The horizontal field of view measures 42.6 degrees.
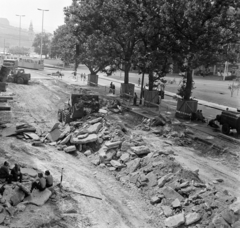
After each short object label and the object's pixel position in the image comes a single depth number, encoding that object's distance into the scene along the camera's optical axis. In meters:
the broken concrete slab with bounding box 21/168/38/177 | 14.80
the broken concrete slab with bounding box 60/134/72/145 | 20.42
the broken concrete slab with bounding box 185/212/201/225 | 11.42
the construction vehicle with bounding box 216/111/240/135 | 21.03
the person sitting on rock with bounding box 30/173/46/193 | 12.96
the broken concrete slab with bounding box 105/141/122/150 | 18.68
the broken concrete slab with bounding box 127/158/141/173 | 16.28
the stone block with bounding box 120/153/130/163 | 17.40
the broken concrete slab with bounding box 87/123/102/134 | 21.05
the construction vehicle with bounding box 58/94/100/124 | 24.62
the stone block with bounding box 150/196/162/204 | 13.33
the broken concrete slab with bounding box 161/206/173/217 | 12.34
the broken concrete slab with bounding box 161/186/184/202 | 13.02
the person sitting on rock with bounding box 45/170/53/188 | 13.46
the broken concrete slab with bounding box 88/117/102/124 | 22.70
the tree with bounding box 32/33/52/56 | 121.80
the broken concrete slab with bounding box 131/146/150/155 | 17.53
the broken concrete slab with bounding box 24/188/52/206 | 12.31
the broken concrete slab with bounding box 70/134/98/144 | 19.80
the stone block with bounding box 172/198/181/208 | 12.49
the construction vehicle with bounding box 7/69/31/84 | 46.31
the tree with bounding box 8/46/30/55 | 132.00
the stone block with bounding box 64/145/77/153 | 19.50
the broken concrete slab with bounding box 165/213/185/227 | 11.52
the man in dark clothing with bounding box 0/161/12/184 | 13.48
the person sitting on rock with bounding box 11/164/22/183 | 13.66
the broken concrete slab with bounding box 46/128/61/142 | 21.33
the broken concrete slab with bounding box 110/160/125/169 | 16.94
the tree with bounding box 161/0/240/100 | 23.34
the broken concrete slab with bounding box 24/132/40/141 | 21.17
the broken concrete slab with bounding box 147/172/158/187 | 14.56
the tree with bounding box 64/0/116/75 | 33.00
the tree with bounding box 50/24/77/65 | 39.74
